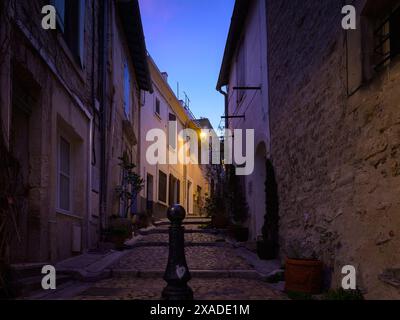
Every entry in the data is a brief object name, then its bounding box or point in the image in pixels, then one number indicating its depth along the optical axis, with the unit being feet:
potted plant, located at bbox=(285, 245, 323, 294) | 18.17
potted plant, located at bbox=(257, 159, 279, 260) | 28.30
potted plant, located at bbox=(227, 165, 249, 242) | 39.73
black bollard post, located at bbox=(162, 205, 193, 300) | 11.46
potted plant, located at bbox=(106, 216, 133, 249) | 32.88
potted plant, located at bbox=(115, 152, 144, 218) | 40.40
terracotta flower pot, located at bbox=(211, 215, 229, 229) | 49.11
